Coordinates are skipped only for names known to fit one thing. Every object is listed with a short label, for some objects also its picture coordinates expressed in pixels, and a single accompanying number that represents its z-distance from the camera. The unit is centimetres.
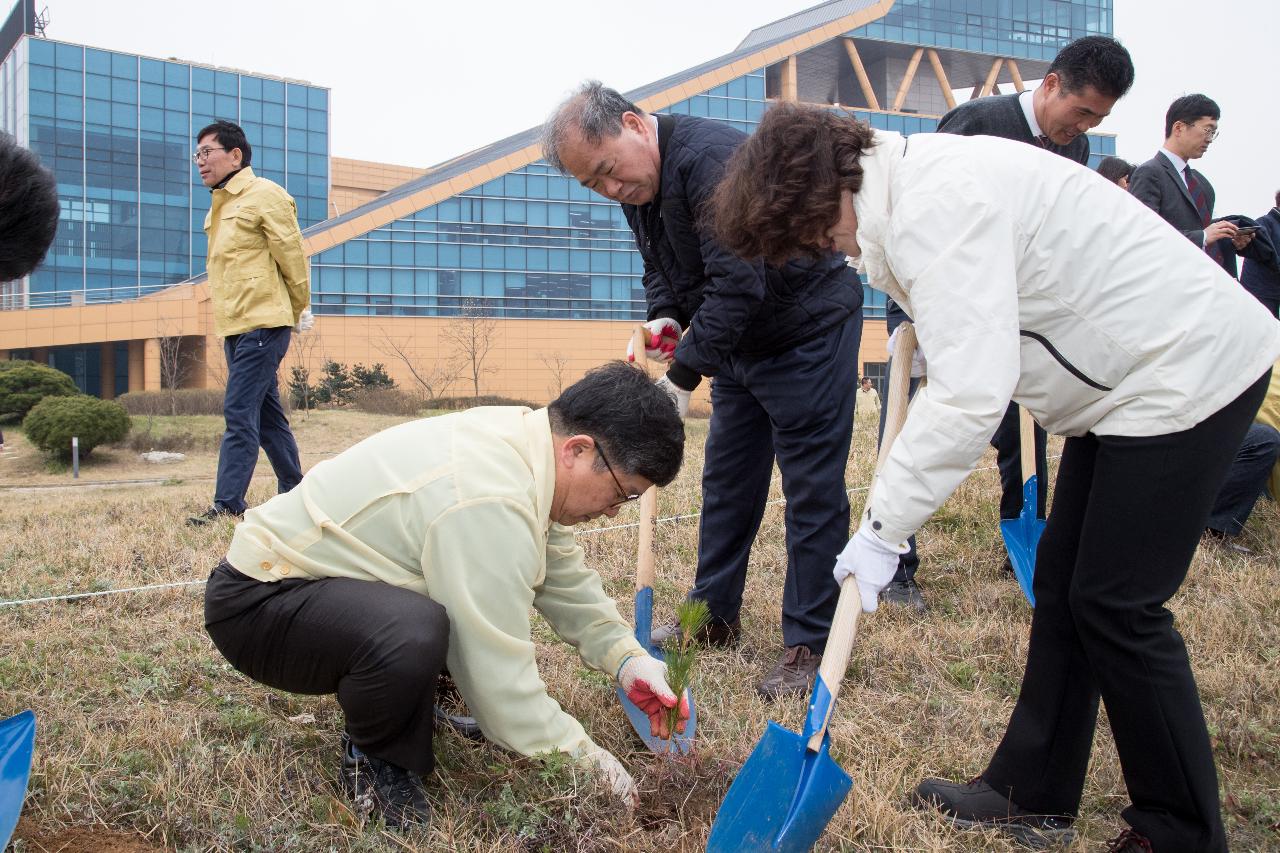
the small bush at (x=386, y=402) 2245
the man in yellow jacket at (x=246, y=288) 564
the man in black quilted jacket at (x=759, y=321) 305
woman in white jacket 179
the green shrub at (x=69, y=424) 1345
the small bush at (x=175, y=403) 1962
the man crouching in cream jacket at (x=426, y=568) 214
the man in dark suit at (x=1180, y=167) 498
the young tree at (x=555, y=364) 3447
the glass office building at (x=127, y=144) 3984
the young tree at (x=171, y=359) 2540
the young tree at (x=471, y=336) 3328
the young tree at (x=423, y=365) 3231
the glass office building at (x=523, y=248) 3406
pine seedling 240
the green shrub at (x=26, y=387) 1702
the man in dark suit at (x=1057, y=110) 362
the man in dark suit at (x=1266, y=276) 583
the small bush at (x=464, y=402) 2750
